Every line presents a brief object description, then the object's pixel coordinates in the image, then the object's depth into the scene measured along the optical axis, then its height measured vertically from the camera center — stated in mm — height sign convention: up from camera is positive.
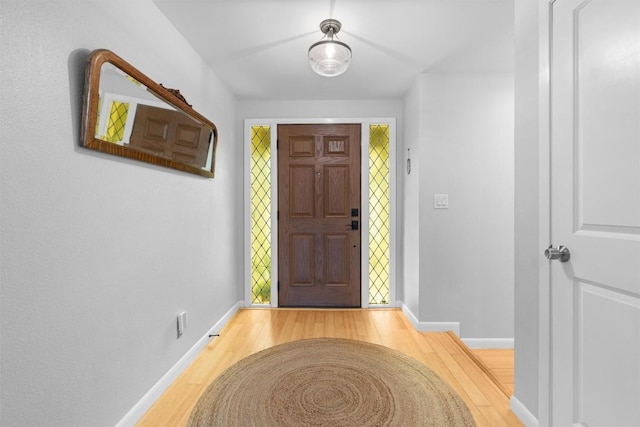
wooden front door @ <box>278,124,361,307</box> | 3363 -47
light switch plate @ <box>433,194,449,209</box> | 2752 +93
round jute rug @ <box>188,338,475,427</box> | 1584 -1033
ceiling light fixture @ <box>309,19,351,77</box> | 1894 +945
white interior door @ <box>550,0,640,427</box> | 1018 +0
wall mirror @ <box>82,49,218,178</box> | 1266 +462
